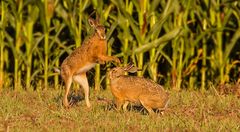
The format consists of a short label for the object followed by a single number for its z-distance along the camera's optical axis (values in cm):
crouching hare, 1750
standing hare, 1967
